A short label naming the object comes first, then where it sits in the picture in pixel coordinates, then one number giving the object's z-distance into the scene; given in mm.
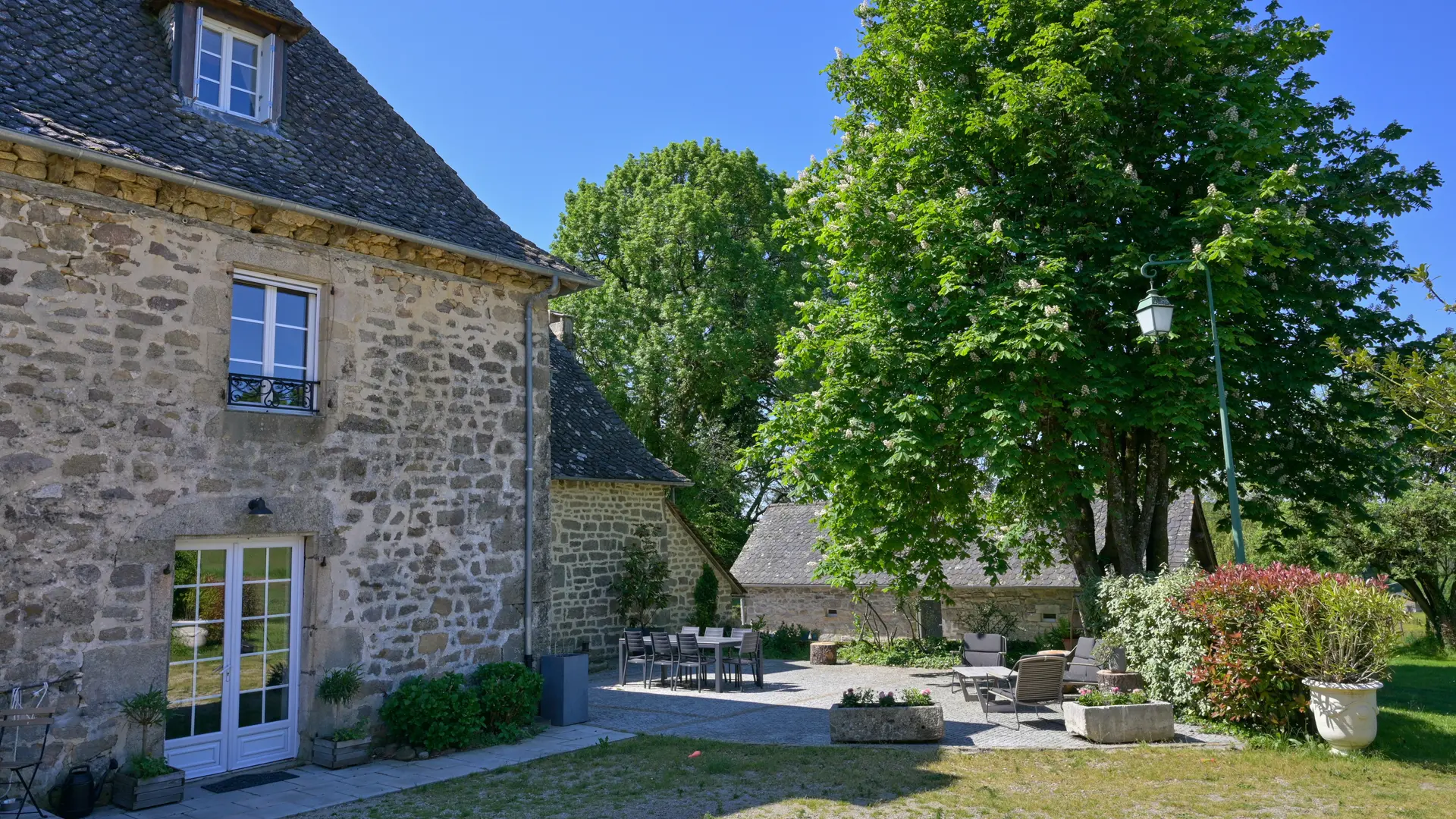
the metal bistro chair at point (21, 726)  6041
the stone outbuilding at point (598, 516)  15211
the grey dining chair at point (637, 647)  13773
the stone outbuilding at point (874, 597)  18250
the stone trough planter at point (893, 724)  9039
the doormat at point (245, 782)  7316
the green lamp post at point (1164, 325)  9406
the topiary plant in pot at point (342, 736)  8047
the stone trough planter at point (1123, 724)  8945
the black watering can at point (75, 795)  6414
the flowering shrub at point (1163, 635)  9781
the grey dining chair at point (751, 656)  13299
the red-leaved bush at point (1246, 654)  8852
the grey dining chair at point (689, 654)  12984
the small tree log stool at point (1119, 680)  9695
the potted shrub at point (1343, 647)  8281
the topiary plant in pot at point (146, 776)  6656
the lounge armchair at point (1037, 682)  9781
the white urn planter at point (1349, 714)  8250
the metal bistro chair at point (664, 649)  13039
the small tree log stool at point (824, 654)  17344
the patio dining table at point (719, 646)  12812
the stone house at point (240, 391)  6832
